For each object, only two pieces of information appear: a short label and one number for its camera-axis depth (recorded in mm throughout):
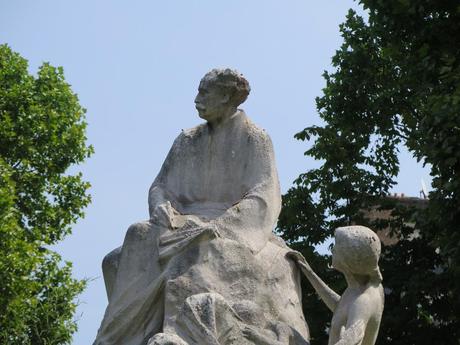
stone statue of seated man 10016
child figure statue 9836
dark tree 16984
